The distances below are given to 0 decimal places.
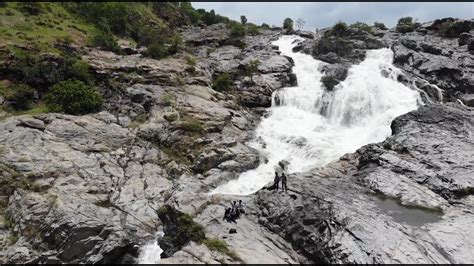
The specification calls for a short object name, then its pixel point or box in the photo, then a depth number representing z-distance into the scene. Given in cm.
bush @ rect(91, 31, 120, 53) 5912
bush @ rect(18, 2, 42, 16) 6706
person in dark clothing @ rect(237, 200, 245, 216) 2766
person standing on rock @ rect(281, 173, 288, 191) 3006
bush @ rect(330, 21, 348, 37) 7444
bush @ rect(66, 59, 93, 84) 4669
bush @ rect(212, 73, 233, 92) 5322
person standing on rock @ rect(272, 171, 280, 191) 2998
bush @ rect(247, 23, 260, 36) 8242
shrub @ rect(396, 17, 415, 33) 7540
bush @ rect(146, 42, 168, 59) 5730
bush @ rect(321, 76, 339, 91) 5448
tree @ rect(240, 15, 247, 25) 10681
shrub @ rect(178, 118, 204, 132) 4134
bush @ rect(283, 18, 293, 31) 8816
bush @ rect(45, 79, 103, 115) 4119
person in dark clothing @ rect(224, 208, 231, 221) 2703
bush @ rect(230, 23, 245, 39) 7725
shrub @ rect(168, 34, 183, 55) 6089
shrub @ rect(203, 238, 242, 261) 2342
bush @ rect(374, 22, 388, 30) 8393
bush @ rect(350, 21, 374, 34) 7649
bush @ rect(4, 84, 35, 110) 4262
